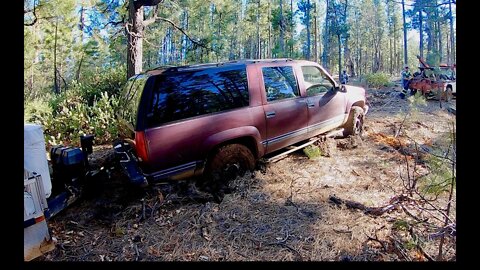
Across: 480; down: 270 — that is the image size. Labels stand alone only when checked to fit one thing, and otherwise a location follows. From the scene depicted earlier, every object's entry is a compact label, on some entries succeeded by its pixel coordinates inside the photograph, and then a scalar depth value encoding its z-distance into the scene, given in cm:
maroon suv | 312
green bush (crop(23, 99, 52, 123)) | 666
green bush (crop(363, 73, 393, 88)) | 1668
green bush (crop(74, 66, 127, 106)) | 890
